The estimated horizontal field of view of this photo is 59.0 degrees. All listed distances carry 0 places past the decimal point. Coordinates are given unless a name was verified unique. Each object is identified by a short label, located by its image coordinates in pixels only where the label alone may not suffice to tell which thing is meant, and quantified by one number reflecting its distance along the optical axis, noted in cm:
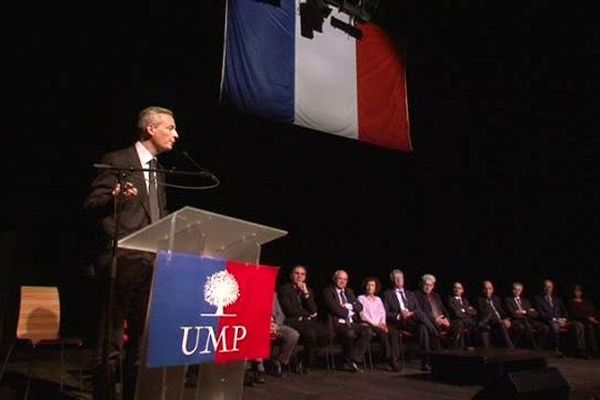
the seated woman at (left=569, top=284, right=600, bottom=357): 732
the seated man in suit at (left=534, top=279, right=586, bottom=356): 726
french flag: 486
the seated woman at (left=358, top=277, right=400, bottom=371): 563
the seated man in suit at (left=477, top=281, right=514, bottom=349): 675
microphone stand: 189
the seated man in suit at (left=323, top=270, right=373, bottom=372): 546
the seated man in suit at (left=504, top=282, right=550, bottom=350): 716
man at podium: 208
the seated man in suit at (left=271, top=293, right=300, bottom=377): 479
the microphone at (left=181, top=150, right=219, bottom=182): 209
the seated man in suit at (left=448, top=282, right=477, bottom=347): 650
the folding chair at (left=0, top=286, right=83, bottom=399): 352
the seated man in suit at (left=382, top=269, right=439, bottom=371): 594
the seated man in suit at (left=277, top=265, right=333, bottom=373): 522
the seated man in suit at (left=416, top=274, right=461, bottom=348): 625
